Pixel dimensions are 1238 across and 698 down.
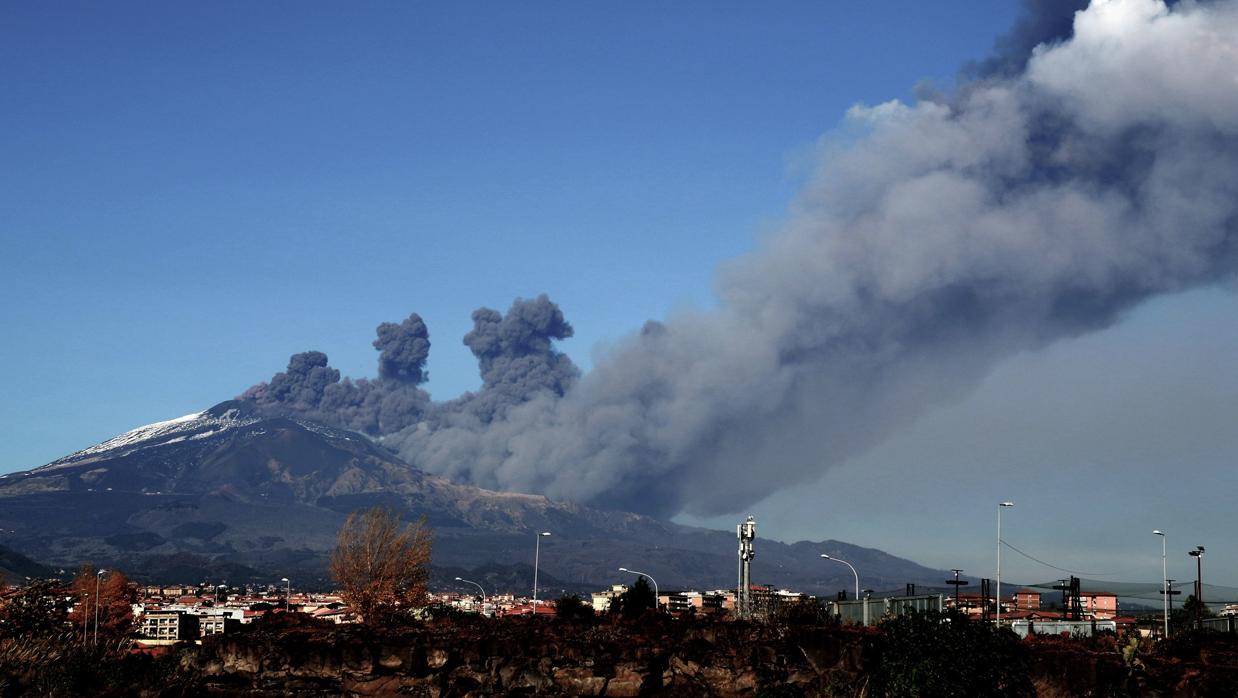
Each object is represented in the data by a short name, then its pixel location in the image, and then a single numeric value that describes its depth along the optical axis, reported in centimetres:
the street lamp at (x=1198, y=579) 8500
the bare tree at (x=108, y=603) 12762
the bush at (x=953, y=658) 4897
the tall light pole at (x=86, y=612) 11176
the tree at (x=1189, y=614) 8069
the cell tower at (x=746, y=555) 8558
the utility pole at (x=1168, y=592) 7974
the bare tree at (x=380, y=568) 10794
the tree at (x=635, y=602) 8869
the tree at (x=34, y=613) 11362
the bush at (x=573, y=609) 8681
